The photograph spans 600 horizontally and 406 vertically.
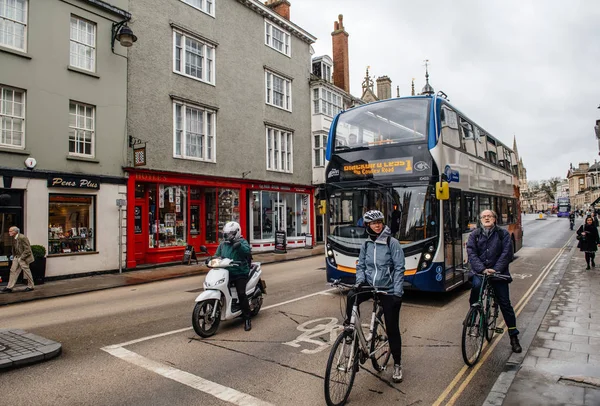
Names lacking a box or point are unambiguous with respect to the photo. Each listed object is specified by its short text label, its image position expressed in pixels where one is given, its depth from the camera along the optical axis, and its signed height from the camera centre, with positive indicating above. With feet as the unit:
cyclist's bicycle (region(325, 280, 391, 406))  12.41 -4.52
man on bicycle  17.71 -2.12
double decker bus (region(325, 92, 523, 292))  26.40 +2.21
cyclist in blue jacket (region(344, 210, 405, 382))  14.19 -2.05
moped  20.29 -4.38
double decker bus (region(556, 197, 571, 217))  242.17 +3.36
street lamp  44.16 +20.12
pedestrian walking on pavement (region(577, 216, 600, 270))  43.09 -3.03
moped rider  21.89 -2.28
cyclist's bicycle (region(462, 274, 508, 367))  16.17 -4.69
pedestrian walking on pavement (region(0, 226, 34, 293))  36.04 -3.52
